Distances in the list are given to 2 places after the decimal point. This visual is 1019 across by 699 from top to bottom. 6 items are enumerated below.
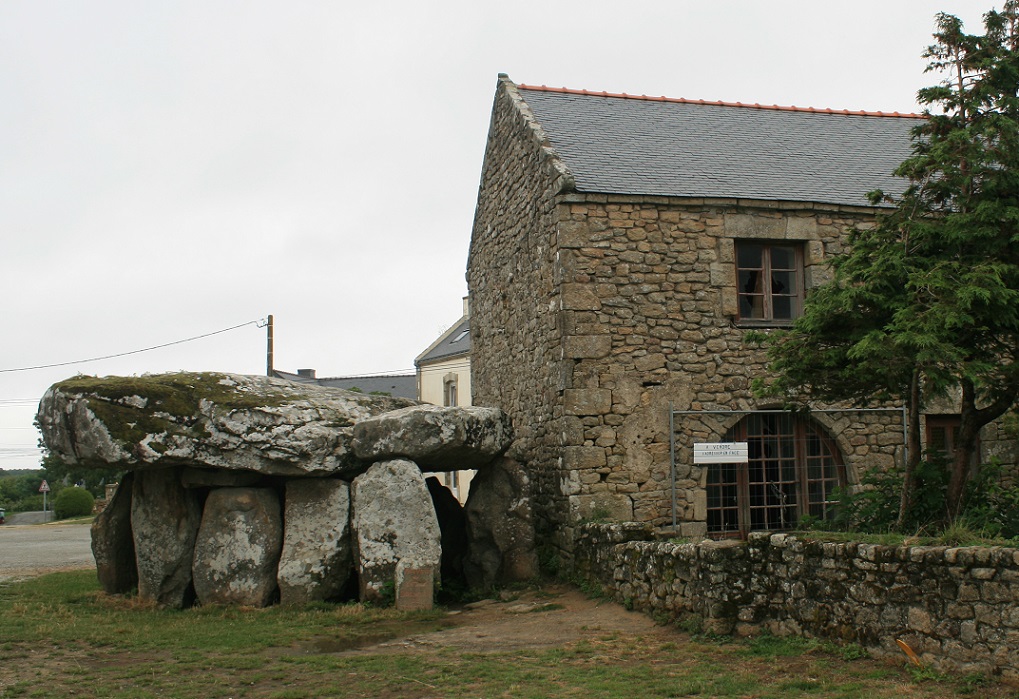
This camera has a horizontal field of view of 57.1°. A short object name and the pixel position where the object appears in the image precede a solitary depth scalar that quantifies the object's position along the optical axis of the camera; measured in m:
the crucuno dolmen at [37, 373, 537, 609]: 9.20
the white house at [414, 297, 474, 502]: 26.55
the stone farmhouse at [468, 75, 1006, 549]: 10.49
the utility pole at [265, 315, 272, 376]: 24.78
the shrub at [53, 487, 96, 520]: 32.22
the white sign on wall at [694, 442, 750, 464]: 10.52
